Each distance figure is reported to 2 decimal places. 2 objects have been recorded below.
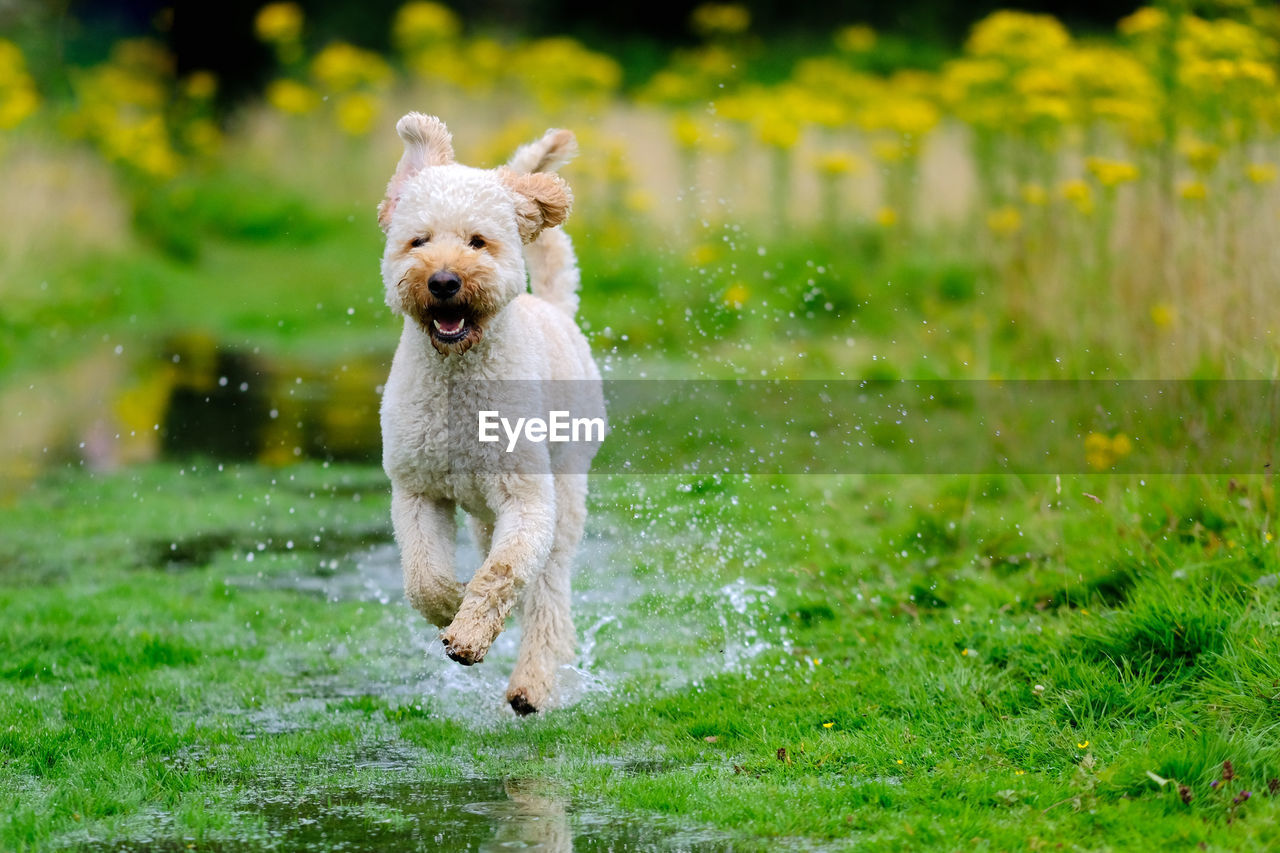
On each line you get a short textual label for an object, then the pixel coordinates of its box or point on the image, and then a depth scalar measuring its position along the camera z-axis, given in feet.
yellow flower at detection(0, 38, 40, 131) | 44.91
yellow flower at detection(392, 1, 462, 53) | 55.83
